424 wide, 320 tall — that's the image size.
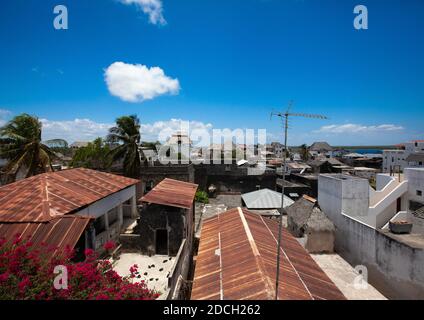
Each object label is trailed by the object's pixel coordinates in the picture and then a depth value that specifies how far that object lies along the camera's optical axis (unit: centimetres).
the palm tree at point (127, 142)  2211
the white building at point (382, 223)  1191
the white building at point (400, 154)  5526
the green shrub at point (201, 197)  2706
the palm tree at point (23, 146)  1703
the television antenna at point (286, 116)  582
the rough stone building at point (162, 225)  1264
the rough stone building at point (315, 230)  1647
